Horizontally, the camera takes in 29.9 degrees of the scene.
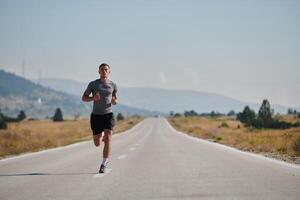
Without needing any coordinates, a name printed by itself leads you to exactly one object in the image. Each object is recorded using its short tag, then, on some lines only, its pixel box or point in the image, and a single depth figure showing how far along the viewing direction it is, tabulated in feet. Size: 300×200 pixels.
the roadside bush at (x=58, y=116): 490.49
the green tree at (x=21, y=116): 520.79
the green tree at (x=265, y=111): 261.26
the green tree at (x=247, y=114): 346.58
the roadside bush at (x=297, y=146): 69.66
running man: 40.47
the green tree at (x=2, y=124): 226.05
